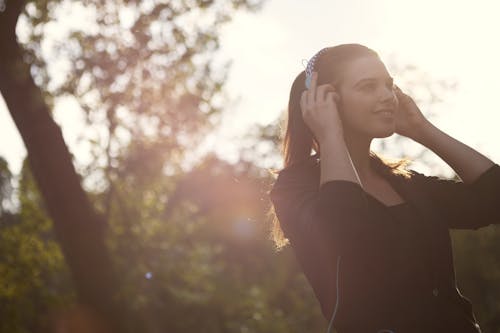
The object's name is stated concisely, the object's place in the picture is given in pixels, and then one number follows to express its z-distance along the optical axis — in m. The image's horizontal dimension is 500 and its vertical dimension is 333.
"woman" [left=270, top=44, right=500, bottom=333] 2.63
